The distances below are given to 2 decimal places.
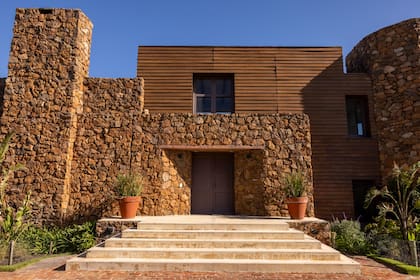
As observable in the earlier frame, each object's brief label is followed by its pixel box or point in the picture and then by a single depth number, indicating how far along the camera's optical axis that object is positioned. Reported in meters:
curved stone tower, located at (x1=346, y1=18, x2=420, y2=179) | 9.38
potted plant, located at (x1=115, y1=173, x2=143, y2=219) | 7.72
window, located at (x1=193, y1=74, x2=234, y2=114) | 10.49
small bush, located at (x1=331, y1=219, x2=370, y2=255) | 7.32
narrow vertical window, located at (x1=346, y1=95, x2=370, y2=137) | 10.41
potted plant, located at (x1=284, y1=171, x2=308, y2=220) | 7.81
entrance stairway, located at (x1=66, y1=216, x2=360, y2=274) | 5.32
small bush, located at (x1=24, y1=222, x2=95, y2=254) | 7.31
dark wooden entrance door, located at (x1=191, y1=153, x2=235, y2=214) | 9.59
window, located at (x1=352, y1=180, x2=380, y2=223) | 9.61
